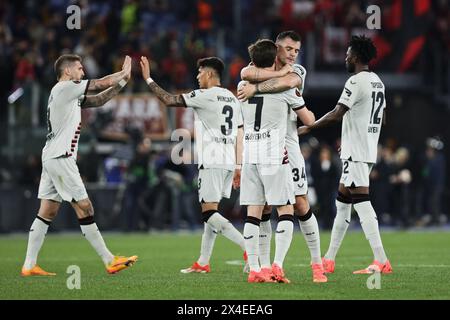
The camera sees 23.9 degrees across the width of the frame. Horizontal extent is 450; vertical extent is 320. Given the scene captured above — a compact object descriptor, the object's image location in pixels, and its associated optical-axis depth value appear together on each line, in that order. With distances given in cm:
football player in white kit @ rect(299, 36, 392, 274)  1214
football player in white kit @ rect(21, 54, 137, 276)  1203
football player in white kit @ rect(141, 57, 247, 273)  1233
